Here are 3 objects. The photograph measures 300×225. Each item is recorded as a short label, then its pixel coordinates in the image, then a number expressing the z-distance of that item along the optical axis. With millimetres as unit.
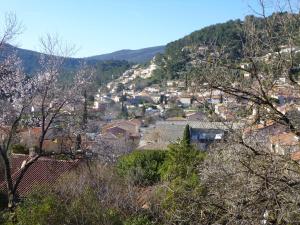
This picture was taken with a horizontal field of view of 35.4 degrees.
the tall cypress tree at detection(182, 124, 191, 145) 31677
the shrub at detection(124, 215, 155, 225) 8758
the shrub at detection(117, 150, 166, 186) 16844
